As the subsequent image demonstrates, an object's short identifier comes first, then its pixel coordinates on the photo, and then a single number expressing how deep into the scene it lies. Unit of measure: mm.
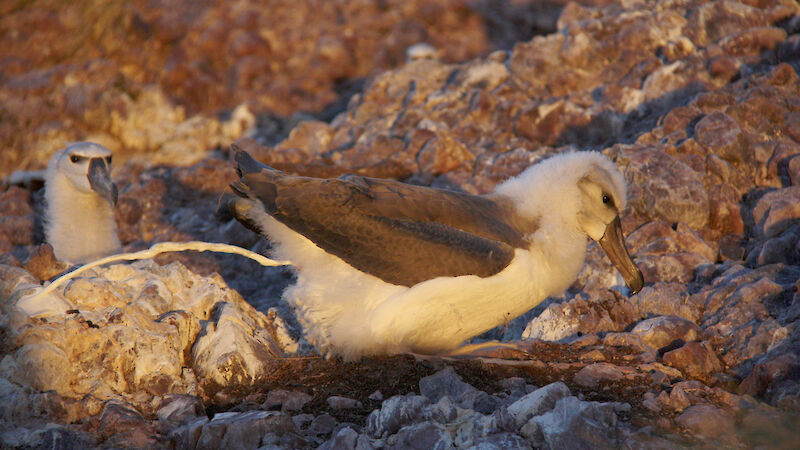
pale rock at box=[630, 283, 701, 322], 10305
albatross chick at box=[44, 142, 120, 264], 13102
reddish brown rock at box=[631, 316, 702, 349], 9492
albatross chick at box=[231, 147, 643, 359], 8867
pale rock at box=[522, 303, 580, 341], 10352
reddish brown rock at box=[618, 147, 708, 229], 12617
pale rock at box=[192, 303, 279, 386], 8922
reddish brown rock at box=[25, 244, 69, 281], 11164
